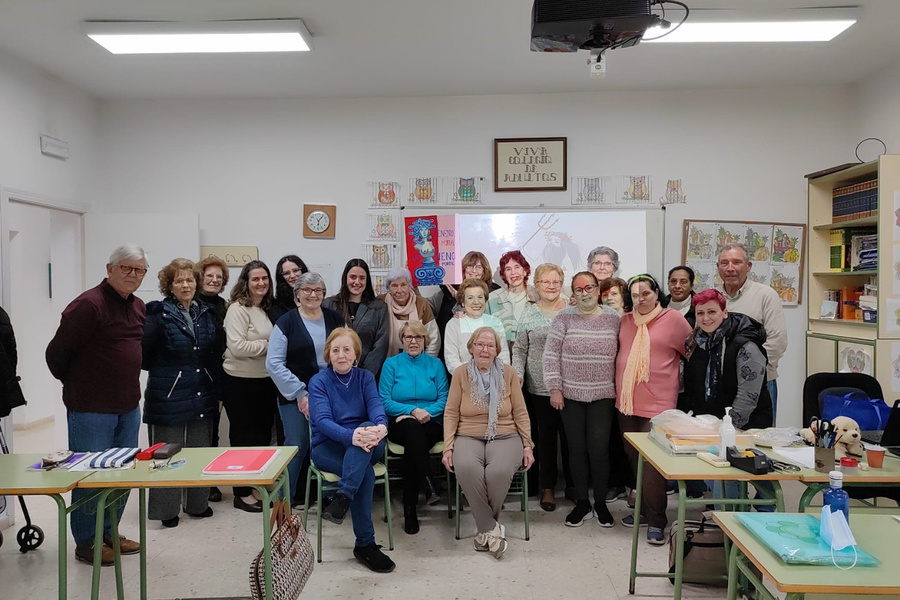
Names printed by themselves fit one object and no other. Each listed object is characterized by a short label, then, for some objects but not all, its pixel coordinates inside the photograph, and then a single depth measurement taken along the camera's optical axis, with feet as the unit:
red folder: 7.23
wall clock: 15.03
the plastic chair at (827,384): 9.82
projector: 7.47
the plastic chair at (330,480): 9.72
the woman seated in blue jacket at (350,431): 9.41
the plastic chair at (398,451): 10.84
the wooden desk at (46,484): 6.64
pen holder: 7.18
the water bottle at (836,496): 5.13
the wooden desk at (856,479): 6.88
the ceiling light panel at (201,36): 10.57
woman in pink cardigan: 10.20
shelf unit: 12.21
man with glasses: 8.69
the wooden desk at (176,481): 6.92
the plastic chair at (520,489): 10.39
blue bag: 8.52
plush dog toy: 7.65
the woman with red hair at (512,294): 12.28
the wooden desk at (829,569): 4.58
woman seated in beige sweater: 10.04
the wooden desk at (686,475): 7.07
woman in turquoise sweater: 10.84
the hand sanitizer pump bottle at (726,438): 7.61
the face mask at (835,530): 5.03
